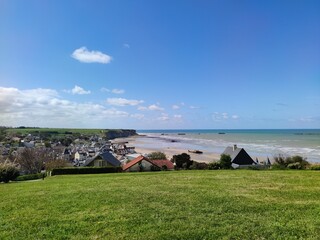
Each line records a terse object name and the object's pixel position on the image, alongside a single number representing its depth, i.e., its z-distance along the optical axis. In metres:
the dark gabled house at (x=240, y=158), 30.39
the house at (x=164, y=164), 27.59
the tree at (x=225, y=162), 24.24
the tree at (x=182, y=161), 27.97
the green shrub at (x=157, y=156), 37.04
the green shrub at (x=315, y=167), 18.03
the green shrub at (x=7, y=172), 19.91
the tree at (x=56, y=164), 38.99
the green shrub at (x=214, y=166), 23.78
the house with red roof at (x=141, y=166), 27.11
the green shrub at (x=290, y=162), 20.55
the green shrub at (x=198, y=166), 24.49
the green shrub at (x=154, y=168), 26.78
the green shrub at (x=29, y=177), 24.15
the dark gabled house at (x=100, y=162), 34.32
